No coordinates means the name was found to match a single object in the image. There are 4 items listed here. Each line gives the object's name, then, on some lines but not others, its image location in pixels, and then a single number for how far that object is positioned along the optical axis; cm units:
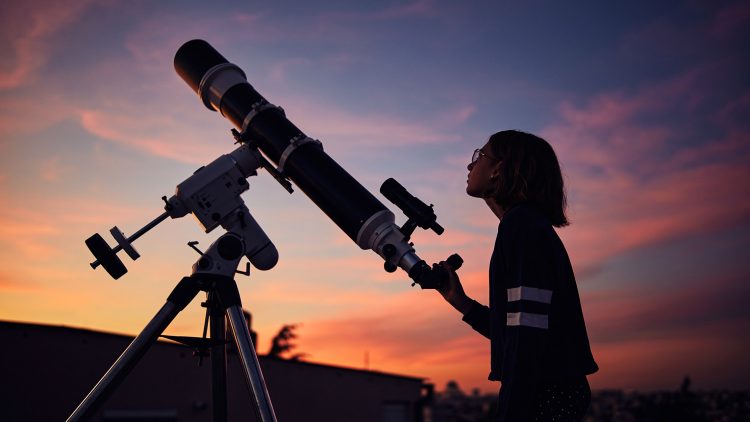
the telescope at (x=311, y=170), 385
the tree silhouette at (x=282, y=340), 3653
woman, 208
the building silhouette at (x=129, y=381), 917
